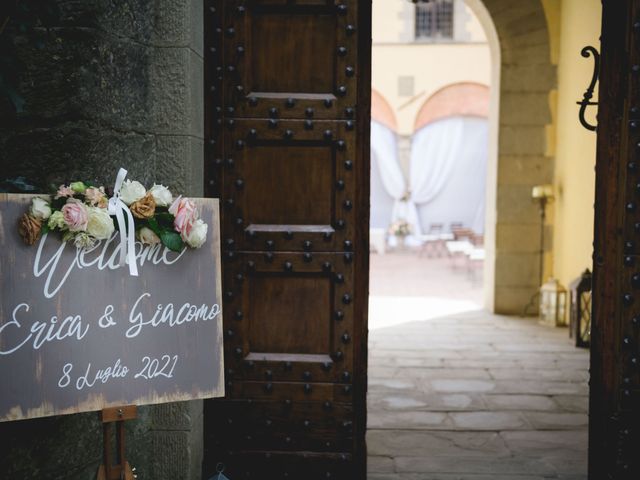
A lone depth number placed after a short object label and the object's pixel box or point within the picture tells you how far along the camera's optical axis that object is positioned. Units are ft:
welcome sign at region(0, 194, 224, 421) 5.20
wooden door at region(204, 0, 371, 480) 8.00
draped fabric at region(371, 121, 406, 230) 49.37
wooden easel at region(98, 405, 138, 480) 5.64
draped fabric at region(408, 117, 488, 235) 48.93
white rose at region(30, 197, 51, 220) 5.14
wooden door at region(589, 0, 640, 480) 7.62
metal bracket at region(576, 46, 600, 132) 7.91
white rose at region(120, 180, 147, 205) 5.63
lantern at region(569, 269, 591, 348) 16.52
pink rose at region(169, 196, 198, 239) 5.60
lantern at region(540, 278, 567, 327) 19.29
